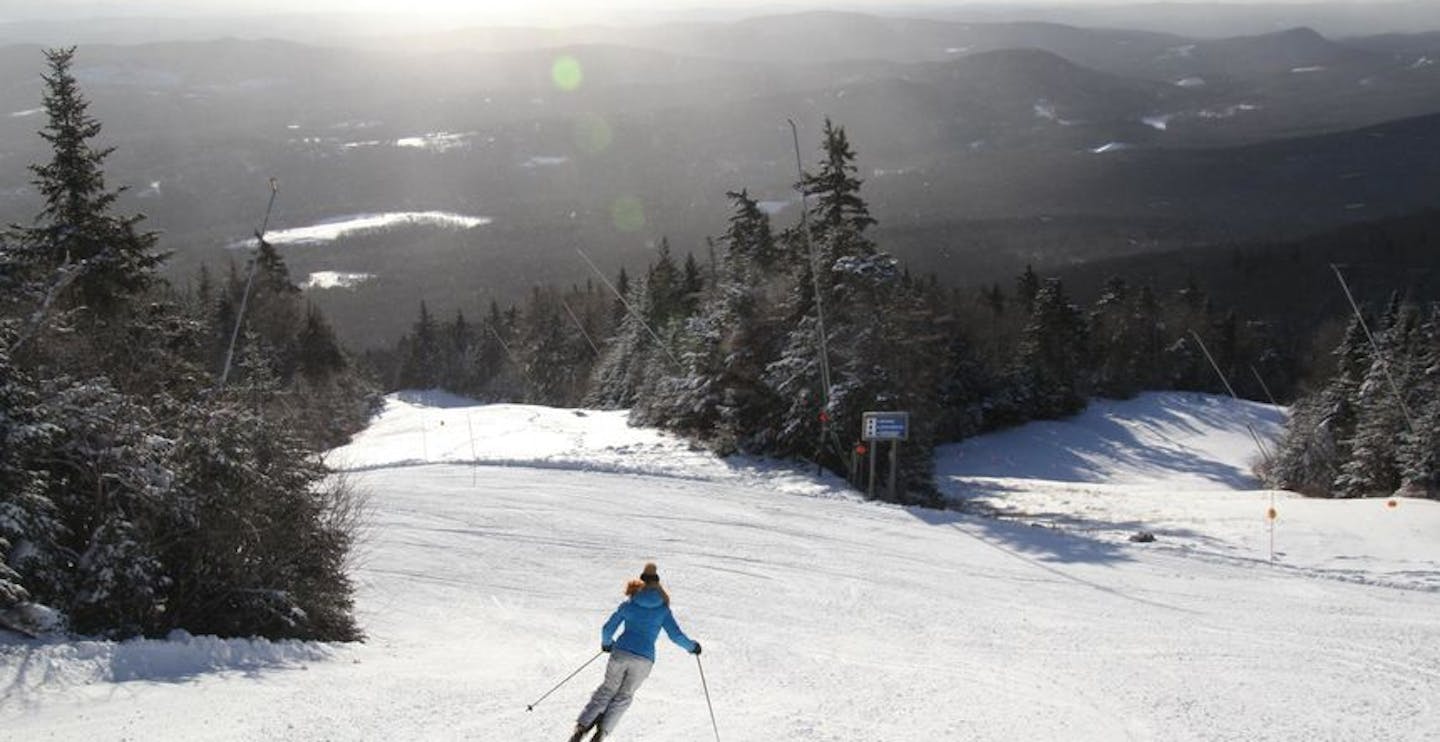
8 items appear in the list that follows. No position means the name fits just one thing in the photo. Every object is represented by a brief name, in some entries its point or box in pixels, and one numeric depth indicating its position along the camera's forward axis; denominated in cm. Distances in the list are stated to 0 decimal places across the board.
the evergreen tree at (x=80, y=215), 2627
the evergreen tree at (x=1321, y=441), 4425
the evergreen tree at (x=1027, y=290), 8081
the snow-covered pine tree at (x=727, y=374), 3378
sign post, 2800
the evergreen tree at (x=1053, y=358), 6294
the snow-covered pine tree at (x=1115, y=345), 7238
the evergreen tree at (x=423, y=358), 10862
